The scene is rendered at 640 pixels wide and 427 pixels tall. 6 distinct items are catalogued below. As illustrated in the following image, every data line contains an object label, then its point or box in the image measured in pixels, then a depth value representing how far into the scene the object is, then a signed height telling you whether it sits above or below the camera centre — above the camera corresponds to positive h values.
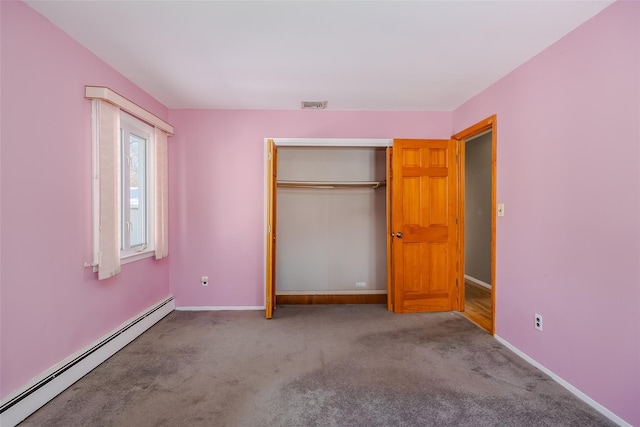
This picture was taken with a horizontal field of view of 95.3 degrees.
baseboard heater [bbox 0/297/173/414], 1.70 -1.08
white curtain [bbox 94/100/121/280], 2.37 +0.21
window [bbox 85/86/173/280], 2.36 +0.31
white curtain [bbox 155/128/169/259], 3.28 +0.19
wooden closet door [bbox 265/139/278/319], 3.35 -0.20
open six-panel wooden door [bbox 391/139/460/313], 3.56 -0.09
